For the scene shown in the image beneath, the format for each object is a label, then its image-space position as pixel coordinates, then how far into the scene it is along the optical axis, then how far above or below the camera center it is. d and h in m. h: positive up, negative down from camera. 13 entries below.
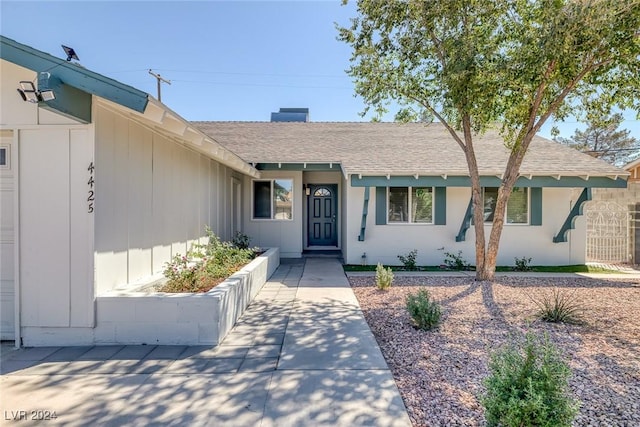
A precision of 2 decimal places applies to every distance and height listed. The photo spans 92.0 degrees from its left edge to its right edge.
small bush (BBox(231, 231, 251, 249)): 8.53 -0.80
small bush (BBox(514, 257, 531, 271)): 8.52 -1.42
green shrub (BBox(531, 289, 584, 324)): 4.54 -1.52
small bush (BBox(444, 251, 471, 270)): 8.67 -1.38
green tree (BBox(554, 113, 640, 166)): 26.39 +6.28
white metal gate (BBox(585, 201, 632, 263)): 9.53 -0.61
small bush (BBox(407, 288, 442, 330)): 4.20 -1.37
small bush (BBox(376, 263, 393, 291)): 6.32 -1.37
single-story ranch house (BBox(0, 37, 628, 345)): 3.65 +0.44
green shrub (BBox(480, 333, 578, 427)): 1.96 -1.19
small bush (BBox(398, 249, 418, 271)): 8.59 -1.33
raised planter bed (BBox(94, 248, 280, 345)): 3.71 -1.28
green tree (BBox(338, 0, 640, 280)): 5.18 +2.89
